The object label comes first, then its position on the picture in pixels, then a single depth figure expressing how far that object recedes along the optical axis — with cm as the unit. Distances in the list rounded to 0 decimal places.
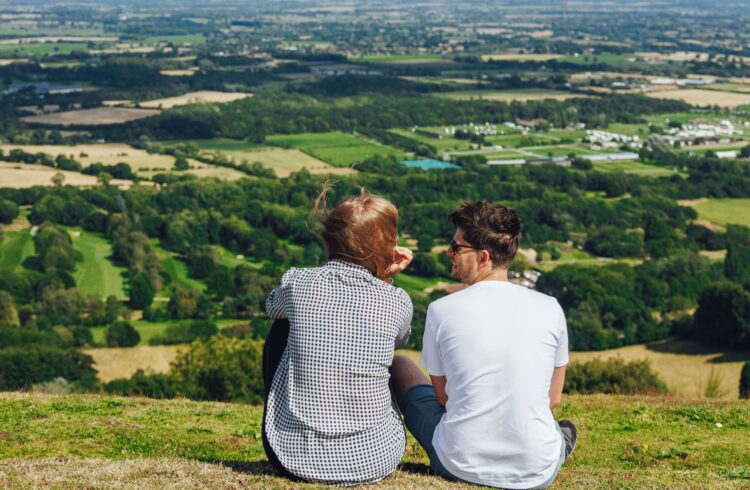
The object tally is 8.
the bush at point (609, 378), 2200
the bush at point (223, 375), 2147
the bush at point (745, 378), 2718
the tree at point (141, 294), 4797
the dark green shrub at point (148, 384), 2180
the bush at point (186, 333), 4159
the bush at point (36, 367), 2978
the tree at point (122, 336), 4038
